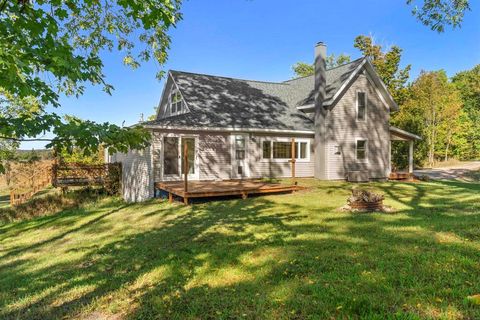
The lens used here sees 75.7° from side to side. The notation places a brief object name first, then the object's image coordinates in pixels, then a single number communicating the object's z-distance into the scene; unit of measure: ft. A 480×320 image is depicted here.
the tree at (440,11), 30.91
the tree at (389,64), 88.33
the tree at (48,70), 9.85
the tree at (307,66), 154.93
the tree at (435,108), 107.86
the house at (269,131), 48.16
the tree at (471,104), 125.18
